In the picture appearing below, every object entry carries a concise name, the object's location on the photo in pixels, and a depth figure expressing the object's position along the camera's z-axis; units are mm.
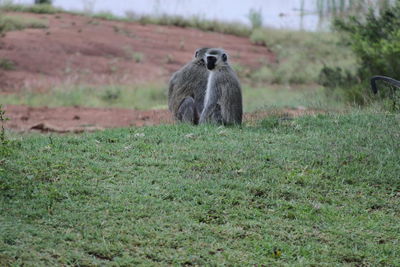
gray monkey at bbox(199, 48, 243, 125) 19672
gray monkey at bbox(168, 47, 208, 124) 20281
